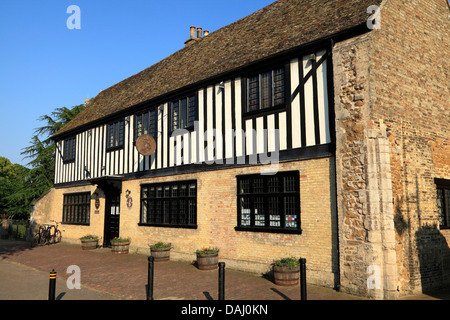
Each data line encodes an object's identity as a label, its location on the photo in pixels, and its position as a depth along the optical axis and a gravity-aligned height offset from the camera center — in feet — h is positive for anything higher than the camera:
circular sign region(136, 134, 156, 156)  47.75 +7.67
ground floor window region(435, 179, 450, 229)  33.81 -0.49
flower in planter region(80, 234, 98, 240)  57.93 -6.23
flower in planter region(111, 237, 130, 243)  51.96 -6.05
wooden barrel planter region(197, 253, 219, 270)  37.55 -6.80
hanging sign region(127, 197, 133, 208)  54.05 -0.38
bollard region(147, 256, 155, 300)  24.79 -6.06
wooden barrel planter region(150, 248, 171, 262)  43.75 -6.88
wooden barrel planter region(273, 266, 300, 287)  29.94 -6.69
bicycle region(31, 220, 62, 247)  67.05 -7.11
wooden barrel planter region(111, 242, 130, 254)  51.70 -7.14
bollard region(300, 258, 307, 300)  22.38 -5.13
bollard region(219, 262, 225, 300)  22.98 -5.46
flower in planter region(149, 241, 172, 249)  44.24 -5.96
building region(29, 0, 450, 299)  28.63 +5.05
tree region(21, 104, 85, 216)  101.96 +12.75
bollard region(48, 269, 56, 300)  23.01 -5.71
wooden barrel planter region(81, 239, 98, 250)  57.21 -7.26
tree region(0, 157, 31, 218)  100.37 +1.00
